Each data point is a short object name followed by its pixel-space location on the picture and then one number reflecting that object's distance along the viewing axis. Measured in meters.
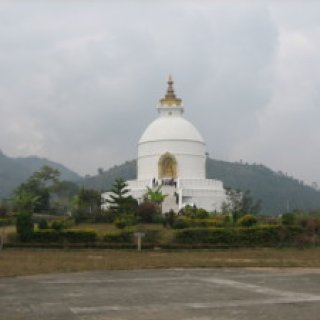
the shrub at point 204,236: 33.09
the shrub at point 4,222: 38.46
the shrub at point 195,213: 40.12
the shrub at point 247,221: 35.56
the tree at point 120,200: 42.38
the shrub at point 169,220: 38.19
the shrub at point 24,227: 31.91
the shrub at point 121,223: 37.47
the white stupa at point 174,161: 51.25
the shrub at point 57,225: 33.30
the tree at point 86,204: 42.97
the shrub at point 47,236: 31.98
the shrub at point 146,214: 41.12
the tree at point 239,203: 50.00
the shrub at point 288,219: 34.67
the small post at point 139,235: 29.72
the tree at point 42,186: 51.02
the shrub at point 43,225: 33.95
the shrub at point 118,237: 32.38
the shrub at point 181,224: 37.04
